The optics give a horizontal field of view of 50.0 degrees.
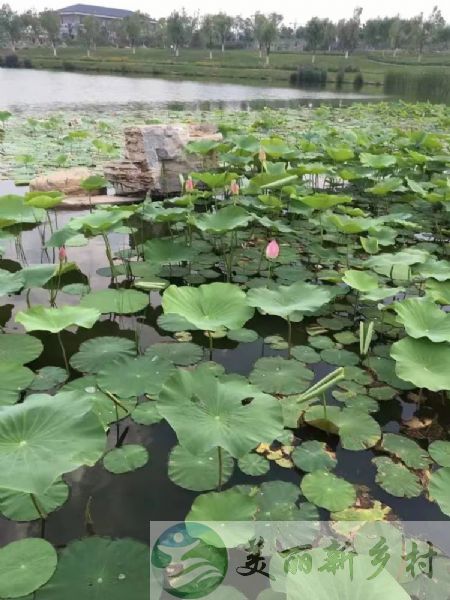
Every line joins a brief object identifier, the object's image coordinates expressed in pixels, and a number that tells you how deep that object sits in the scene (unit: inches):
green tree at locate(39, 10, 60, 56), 2100.1
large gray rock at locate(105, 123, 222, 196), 209.9
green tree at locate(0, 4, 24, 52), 2253.9
